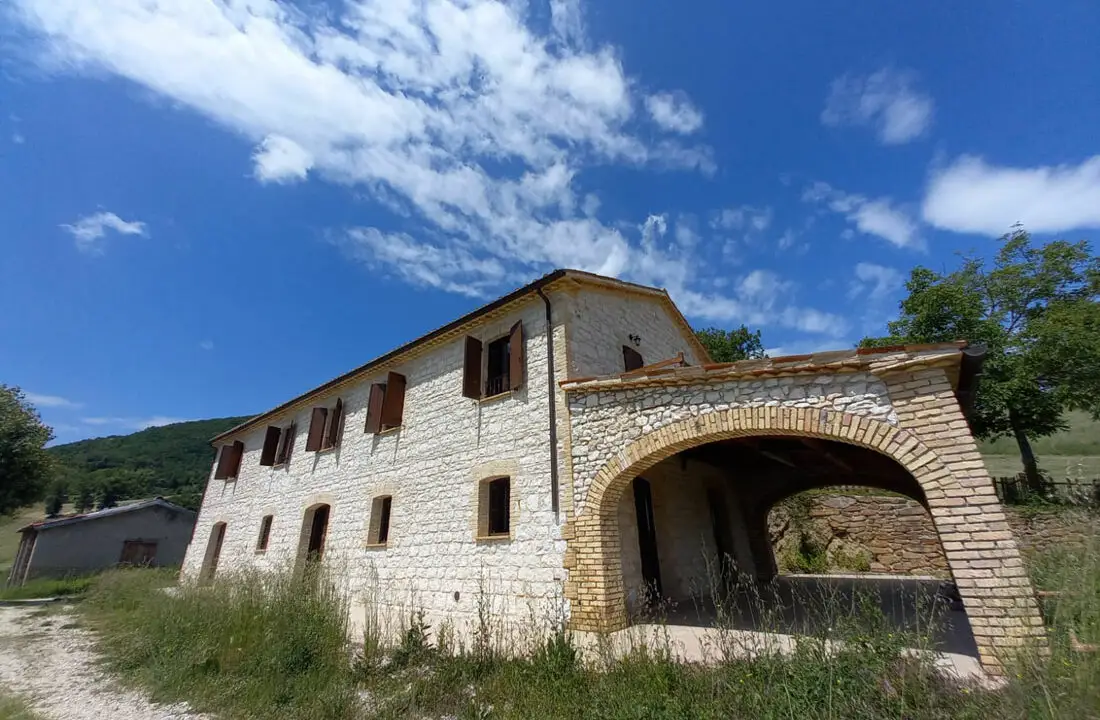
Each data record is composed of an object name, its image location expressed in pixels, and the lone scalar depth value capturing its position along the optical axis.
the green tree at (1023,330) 13.57
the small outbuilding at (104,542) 17.11
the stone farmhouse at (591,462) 4.50
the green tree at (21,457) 15.27
